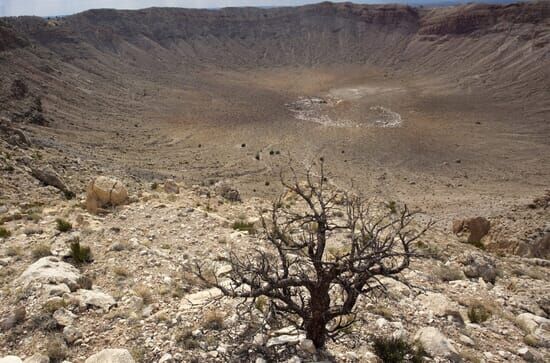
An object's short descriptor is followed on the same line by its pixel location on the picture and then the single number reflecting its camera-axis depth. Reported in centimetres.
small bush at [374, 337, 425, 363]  546
